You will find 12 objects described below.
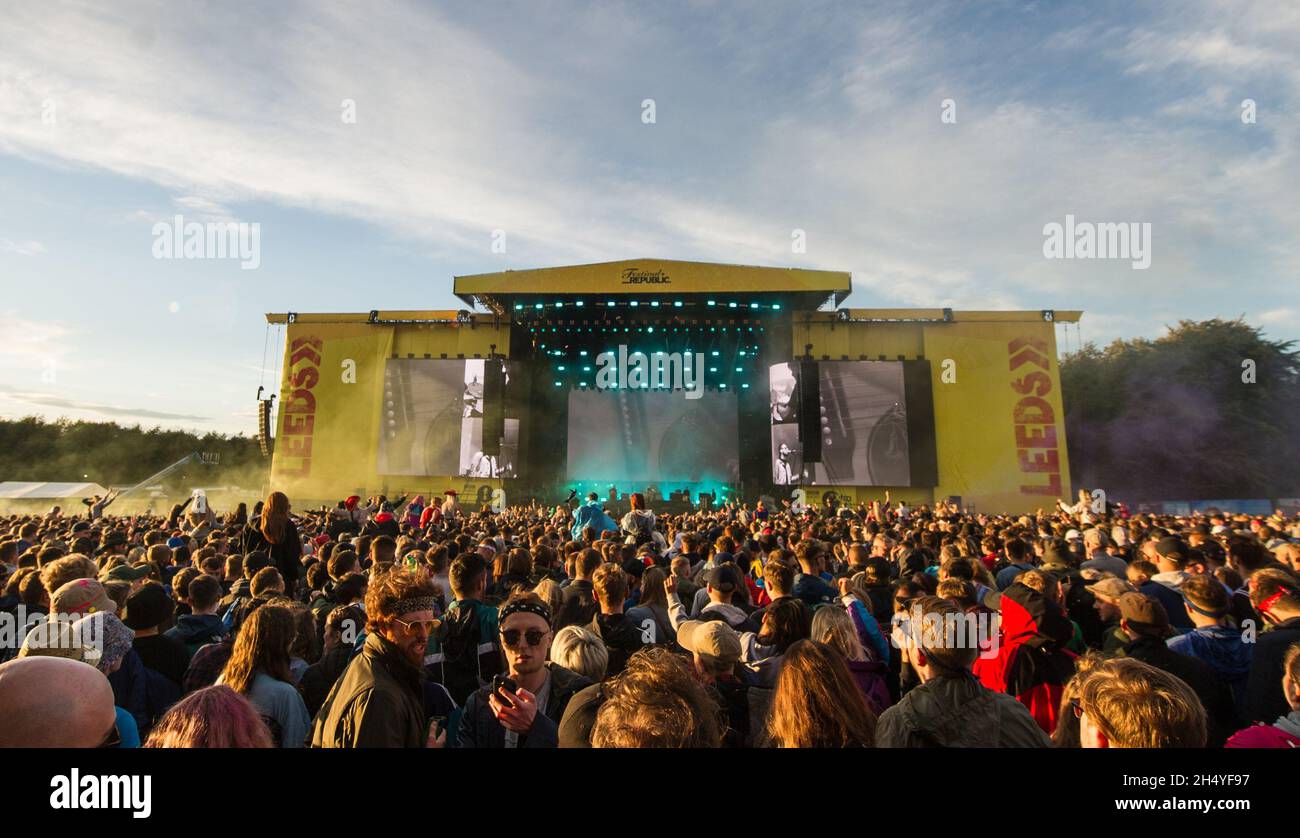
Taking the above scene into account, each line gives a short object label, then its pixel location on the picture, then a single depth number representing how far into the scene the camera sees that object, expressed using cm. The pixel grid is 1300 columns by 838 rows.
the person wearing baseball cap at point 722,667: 279
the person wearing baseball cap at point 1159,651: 319
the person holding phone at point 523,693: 225
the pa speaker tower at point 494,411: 2350
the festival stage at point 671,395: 2320
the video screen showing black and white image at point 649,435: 2553
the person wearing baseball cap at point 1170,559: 515
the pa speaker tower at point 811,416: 2295
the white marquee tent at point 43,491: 3281
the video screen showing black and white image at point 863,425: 2338
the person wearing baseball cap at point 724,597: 402
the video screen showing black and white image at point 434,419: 2428
